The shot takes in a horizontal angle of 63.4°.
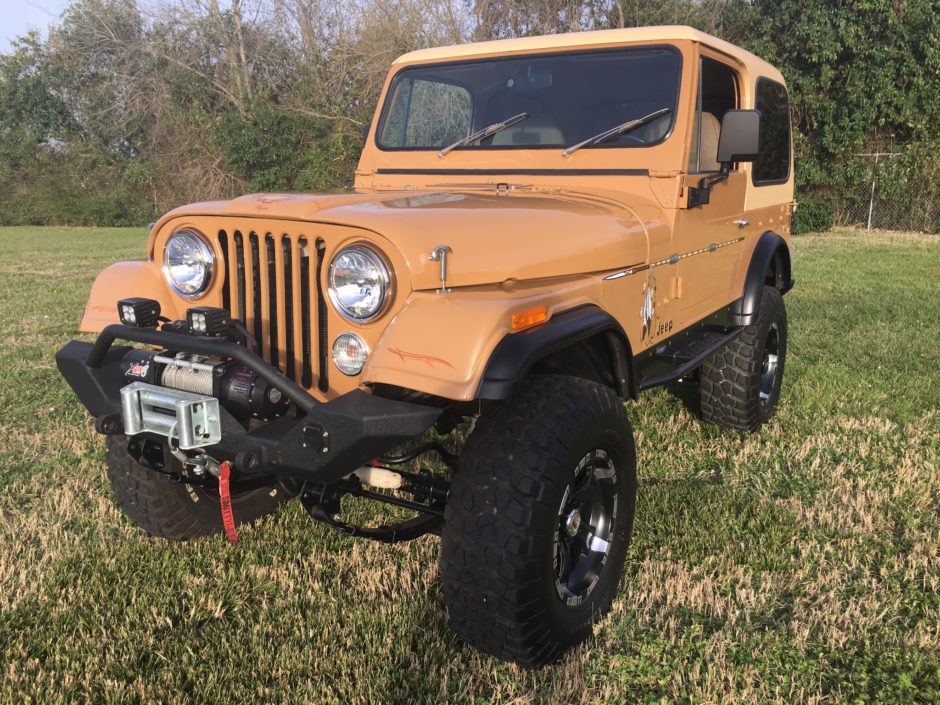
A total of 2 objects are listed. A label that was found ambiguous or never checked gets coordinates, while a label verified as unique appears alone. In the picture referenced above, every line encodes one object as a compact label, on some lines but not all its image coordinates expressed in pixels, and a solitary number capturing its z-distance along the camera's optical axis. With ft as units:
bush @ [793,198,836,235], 54.29
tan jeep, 6.89
